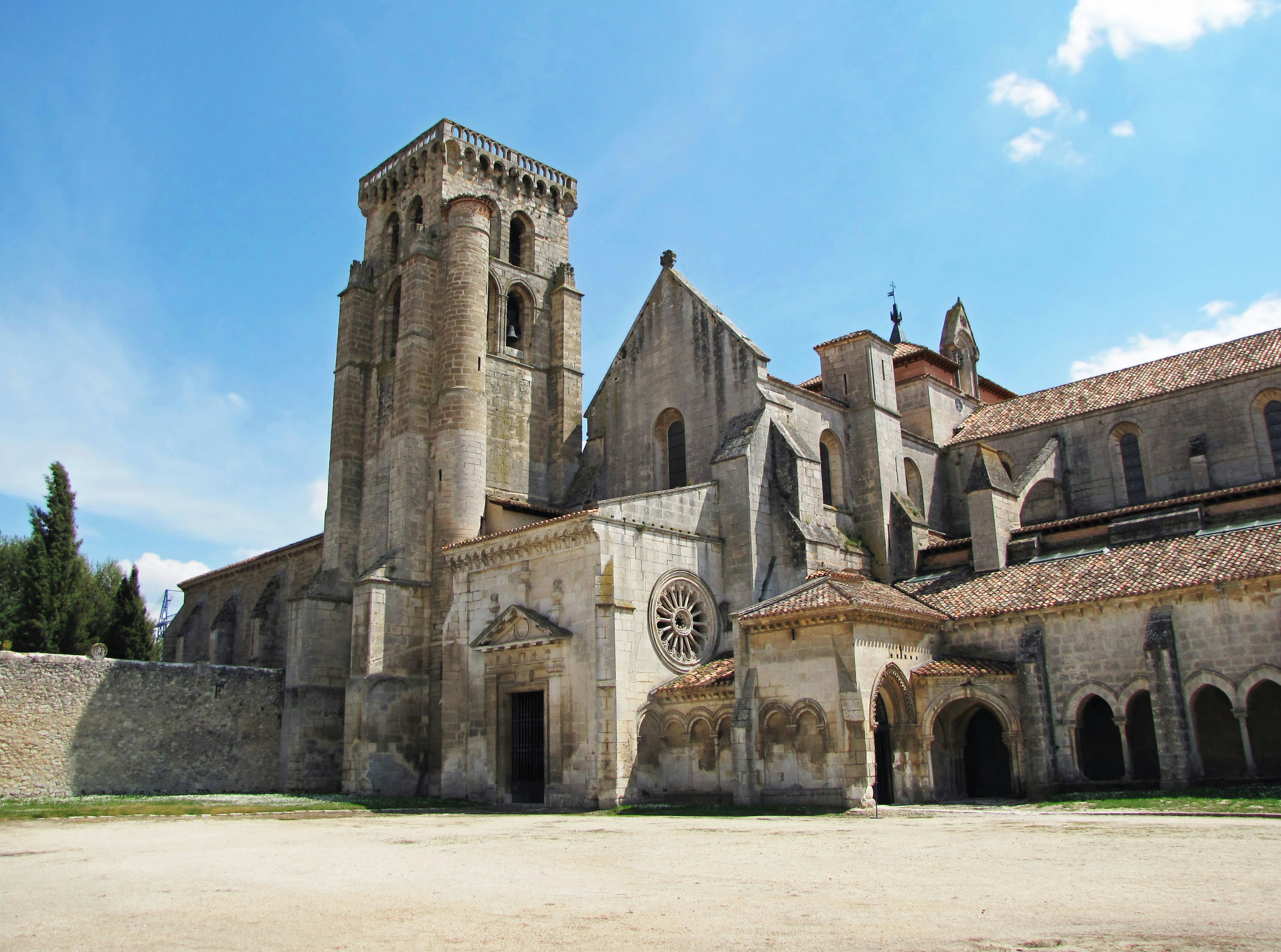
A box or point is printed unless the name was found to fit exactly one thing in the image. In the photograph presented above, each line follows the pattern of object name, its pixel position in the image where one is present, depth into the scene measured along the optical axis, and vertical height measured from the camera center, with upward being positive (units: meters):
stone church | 20.52 +4.34
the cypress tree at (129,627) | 37.88 +4.43
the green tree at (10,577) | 41.66 +7.39
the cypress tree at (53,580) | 34.31 +5.70
